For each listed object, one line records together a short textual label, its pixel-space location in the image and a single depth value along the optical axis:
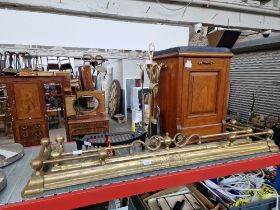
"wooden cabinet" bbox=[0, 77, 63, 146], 2.88
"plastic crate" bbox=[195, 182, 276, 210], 1.33
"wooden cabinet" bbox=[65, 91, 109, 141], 3.15
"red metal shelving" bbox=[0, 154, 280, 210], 0.65
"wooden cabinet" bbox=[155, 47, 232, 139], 0.97
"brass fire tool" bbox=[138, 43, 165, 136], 1.06
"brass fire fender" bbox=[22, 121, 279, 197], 0.71
